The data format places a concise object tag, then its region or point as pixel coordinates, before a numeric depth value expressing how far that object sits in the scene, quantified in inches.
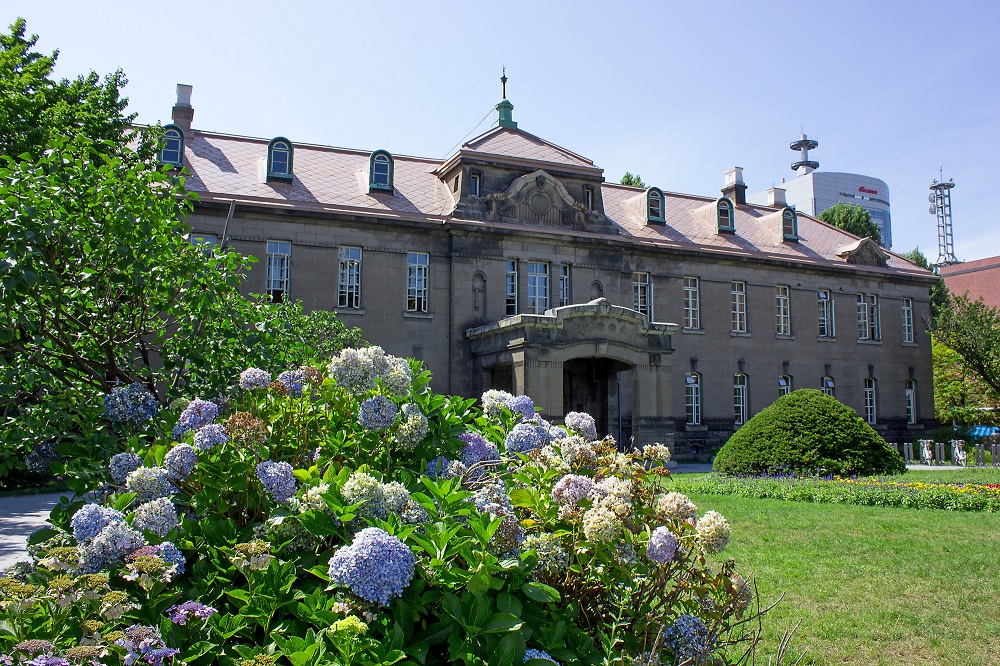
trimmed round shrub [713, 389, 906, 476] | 726.5
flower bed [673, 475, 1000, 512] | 590.9
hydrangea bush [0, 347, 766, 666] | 116.9
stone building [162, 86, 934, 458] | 994.7
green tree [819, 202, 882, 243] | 1955.0
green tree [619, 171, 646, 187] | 1939.1
